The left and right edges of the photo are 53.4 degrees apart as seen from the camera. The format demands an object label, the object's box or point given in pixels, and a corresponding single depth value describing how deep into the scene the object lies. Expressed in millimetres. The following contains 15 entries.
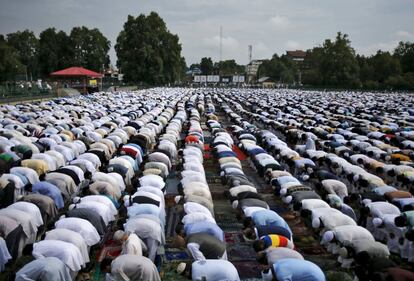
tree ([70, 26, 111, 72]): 57094
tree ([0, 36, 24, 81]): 34000
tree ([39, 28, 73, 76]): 56031
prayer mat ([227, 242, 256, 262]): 6729
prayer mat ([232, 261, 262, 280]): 6136
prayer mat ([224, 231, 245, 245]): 7403
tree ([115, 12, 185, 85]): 55719
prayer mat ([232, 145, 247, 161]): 14295
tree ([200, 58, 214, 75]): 96600
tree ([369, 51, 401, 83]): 58438
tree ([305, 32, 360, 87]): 59938
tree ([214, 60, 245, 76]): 101575
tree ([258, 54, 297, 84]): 82956
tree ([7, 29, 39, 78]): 56062
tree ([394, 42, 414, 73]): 60875
